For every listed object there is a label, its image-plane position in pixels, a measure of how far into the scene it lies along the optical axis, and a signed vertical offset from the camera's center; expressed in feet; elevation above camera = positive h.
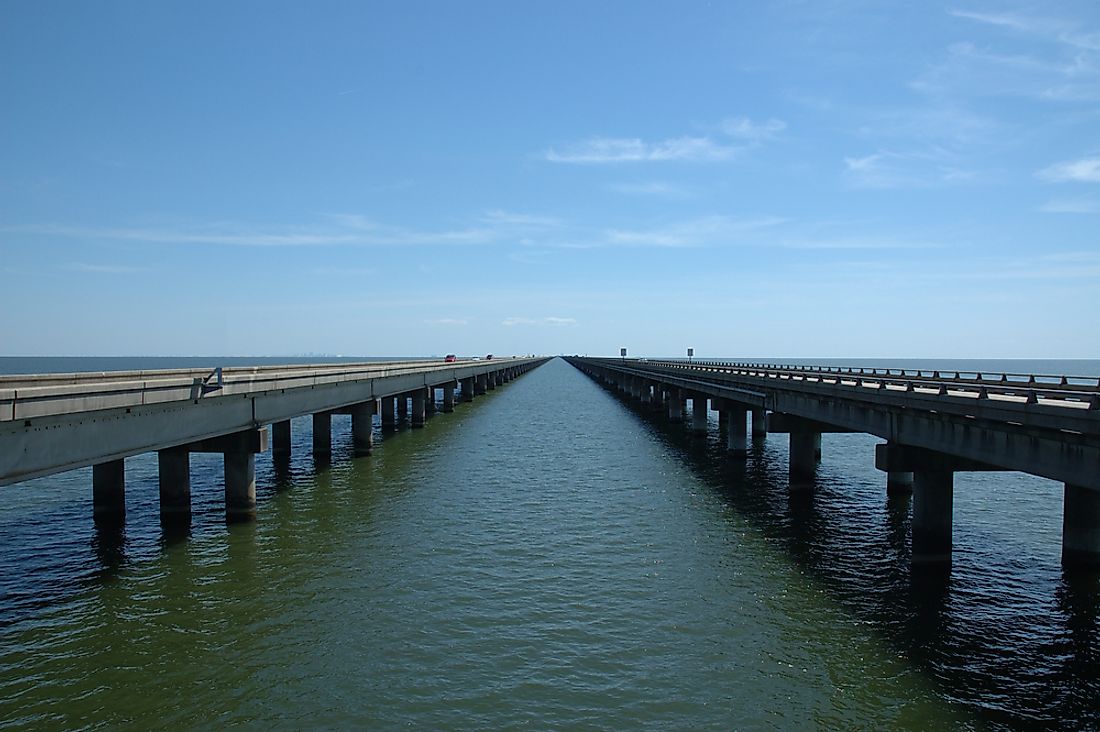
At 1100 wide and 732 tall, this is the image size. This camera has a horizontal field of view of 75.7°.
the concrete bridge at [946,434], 48.62 -7.68
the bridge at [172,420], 48.42 -6.51
